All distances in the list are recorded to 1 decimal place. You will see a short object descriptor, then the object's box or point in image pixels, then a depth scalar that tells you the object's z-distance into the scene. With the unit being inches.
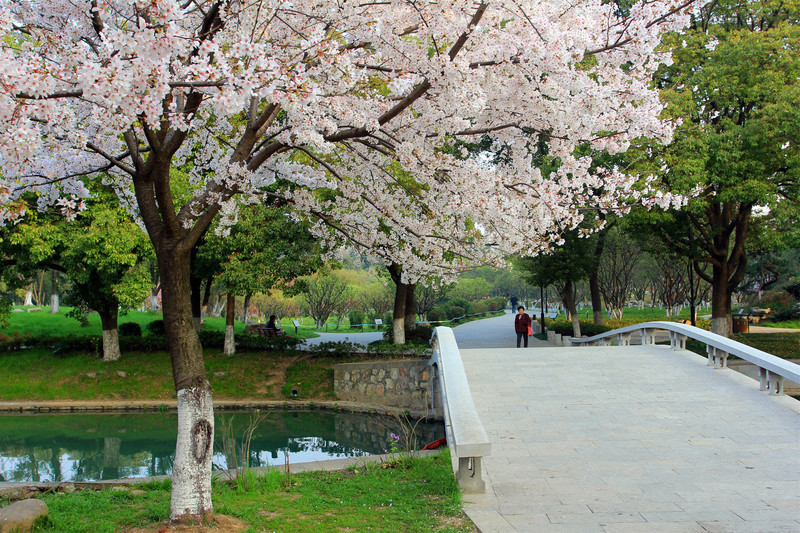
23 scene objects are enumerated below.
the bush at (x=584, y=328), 896.0
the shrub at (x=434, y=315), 1535.4
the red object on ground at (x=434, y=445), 369.7
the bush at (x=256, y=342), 833.5
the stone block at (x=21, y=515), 209.9
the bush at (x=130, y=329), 900.6
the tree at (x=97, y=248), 661.9
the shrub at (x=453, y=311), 1696.6
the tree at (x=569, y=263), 826.2
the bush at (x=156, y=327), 909.2
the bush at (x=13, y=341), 841.5
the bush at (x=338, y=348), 778.2
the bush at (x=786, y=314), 1234.5
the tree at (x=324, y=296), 1472.1
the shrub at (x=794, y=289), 1356.4
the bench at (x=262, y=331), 977.5
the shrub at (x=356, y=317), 1678.2
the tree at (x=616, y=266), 1246.9
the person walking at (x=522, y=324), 737.0
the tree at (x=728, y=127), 629.3
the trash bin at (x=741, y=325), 949.2
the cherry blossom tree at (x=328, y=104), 179.3
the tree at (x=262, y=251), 672.4
